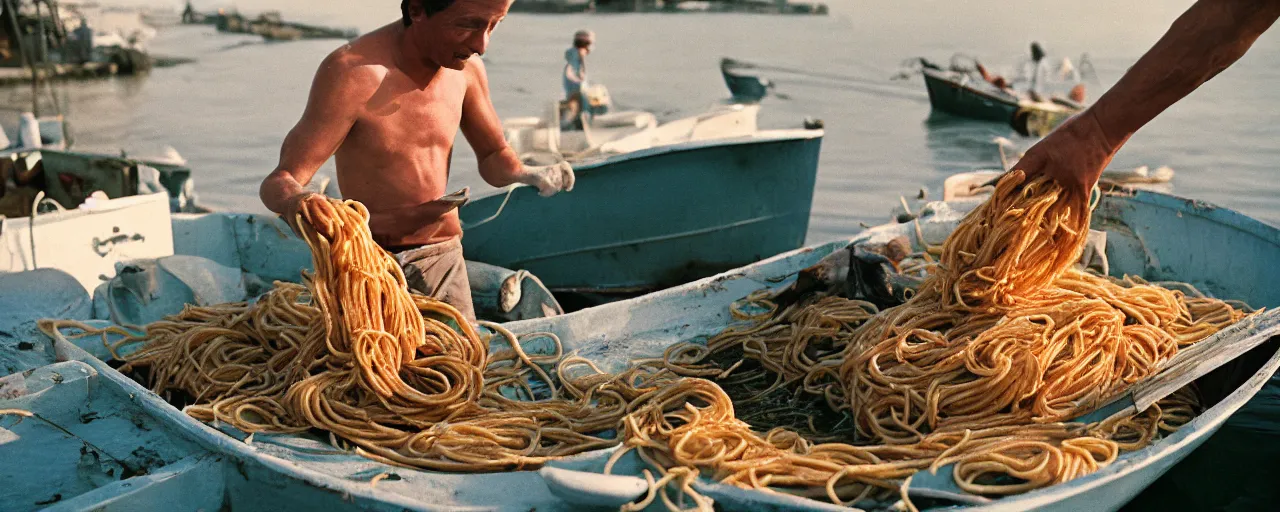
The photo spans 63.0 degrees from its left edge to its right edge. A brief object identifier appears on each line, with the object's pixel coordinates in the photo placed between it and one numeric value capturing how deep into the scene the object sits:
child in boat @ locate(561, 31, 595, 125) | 12.37
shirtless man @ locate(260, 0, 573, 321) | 3.95
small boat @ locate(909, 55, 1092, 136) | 17.48
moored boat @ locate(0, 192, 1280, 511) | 3.13
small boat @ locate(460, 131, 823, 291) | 8.28
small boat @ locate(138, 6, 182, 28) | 52.70
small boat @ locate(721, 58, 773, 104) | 16.56
